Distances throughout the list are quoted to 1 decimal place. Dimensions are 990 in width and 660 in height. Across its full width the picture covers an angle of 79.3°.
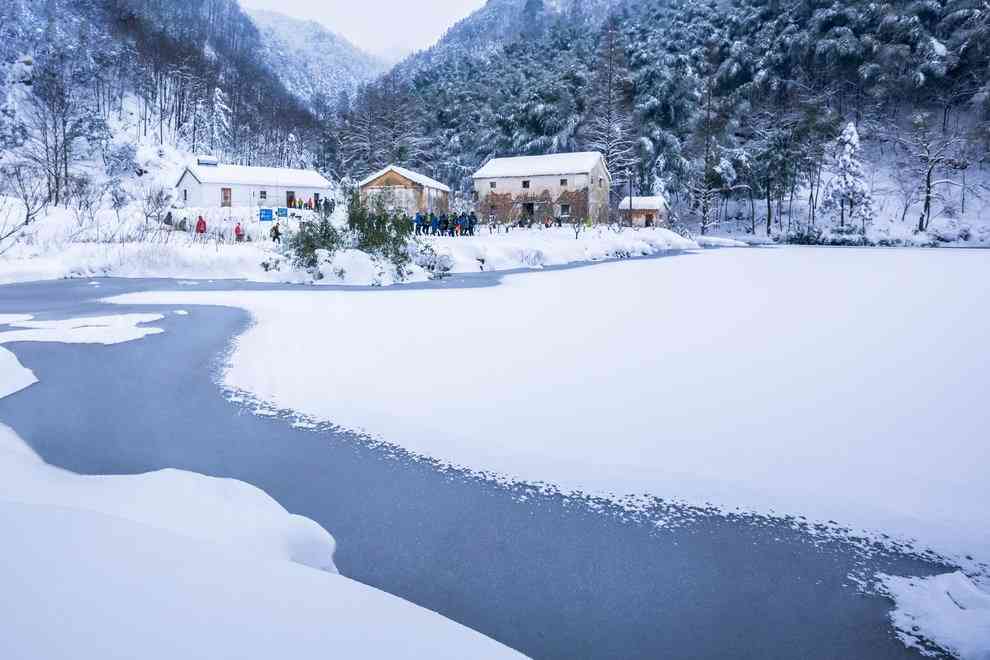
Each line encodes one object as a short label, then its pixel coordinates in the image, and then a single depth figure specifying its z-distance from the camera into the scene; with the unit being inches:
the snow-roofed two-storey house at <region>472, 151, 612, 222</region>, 1689.2
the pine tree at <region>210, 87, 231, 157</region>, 2552.4
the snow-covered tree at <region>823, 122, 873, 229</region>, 1688.0
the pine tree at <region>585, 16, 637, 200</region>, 2010.3
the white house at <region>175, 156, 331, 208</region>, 1796.3
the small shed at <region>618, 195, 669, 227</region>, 1859.0
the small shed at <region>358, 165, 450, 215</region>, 1684.3
